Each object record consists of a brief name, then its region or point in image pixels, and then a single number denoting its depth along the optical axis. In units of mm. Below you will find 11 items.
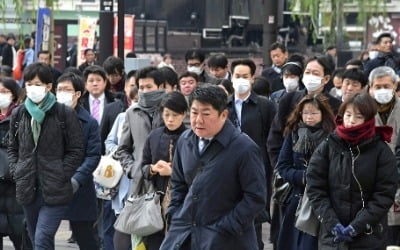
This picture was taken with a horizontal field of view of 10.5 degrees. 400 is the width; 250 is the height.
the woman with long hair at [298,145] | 16813
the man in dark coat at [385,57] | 27771
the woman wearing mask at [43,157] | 17089
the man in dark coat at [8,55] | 51570
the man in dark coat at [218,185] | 13081
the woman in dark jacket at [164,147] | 15842
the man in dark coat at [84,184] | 18205
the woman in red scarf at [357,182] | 14443
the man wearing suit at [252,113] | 20277
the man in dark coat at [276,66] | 27872
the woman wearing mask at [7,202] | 18582
